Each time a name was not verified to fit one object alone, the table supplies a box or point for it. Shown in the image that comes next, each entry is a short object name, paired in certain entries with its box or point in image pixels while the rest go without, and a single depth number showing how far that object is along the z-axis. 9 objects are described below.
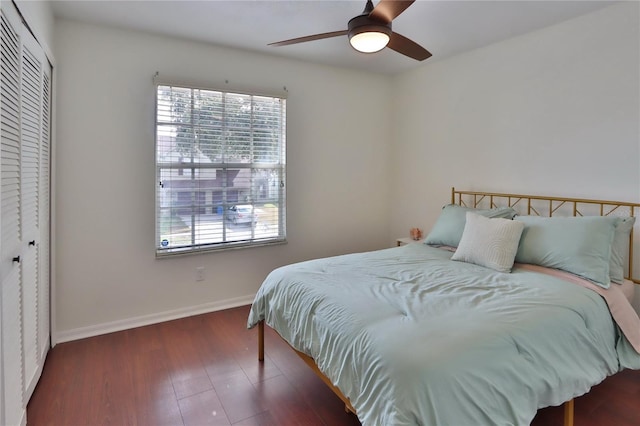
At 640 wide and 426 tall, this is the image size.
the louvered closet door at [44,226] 2.24
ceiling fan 1.76
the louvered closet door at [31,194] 1.83
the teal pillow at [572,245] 2.16
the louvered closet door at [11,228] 1.47
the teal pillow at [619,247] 2.24
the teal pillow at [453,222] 2.88
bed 1.32
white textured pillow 2.40
